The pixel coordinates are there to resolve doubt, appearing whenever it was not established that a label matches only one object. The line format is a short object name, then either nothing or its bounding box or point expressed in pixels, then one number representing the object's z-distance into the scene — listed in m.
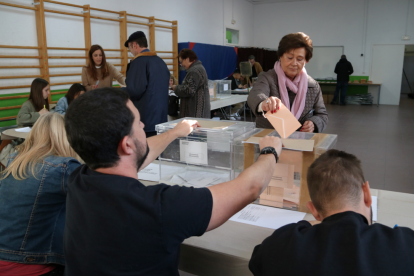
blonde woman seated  1.22
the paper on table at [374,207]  1.22
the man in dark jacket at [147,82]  3.07
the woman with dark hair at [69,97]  3.72
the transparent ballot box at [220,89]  5.30
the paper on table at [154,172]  1.71
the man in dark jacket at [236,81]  7.91
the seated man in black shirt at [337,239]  0.68
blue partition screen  7.30
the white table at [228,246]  1.05
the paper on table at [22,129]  3.04
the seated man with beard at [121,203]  0.80
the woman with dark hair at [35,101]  3.46
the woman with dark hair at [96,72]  4.14
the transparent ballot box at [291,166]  1.26
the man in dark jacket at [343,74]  9.72
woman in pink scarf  1.86
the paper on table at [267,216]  1.22
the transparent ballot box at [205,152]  1.50
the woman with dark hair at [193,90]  3.63
